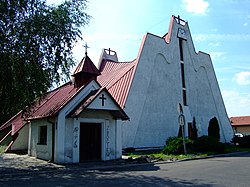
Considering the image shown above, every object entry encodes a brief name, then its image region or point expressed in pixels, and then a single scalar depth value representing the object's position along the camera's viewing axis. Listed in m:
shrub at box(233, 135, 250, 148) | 28.13
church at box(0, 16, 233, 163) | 16.67
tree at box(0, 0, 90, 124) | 13.03
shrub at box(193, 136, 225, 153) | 21.65
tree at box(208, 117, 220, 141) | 31.55
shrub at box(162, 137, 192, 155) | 20.41
